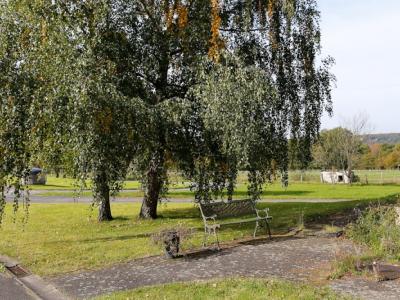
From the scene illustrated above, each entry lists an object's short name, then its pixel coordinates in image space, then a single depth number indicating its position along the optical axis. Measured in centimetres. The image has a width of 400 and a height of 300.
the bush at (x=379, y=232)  811
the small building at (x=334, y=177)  3802
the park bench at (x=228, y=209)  1100
